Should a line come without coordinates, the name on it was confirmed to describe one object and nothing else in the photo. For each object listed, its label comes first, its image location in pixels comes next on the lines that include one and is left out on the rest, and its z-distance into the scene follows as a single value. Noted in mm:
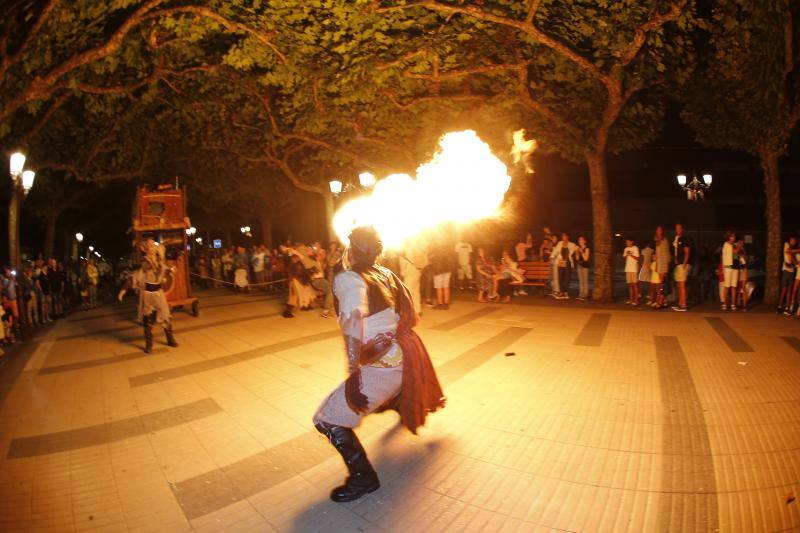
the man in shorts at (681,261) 11094
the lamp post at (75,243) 33747
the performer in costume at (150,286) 8586
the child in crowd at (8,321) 11133
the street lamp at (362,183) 15086
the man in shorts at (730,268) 10820
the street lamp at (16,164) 10648
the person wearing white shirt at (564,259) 13656
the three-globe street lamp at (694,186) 19747
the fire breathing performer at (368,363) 3439
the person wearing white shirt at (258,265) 19609
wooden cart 12922
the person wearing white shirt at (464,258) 15391
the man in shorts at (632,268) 12227
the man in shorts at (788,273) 10232
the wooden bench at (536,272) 14203
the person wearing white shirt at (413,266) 10352
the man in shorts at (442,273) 12297
